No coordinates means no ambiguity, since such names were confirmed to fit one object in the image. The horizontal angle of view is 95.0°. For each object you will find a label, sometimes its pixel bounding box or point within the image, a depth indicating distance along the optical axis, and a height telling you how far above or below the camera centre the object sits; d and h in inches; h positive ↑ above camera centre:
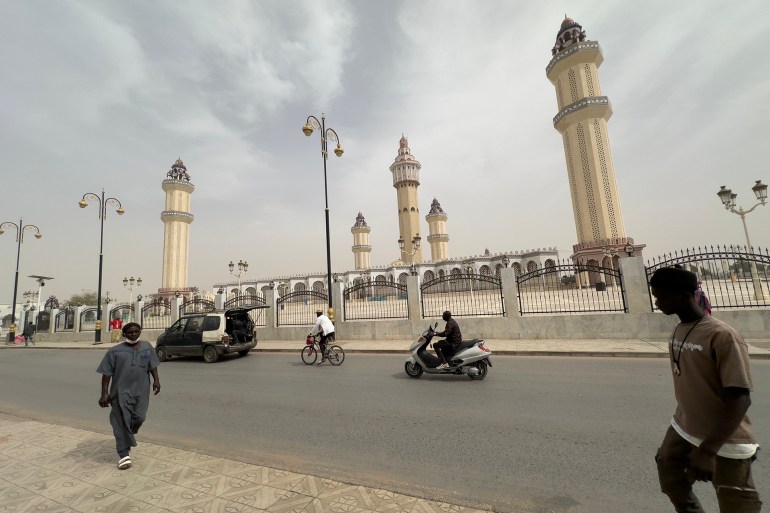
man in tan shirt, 67.4 -24.7
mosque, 1556.3 +577.5
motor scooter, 273.7 -43.0
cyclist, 382.6 -17.2
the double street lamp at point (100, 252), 772.1 +174.0
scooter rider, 283.1 -29.3
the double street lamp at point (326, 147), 522.1 +265.6
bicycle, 382.1 -42.7
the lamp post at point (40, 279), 988.3 +161.6
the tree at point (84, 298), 2706.9 +263.7
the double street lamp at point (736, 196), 577.0 +144.5
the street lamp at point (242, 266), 1500.4 +231.2
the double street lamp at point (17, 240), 906.7 +244.1
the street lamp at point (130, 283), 1943.9 +251.2
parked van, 437.4 -16.1
